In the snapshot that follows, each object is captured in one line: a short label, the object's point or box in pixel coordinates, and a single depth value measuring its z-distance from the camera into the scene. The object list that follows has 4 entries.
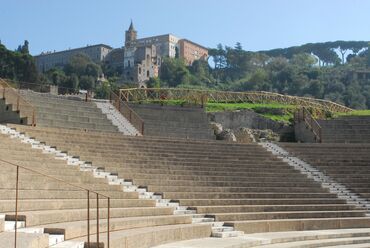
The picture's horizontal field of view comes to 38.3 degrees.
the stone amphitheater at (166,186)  9.25
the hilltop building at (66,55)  144.50
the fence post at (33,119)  18.41
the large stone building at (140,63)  124.44
